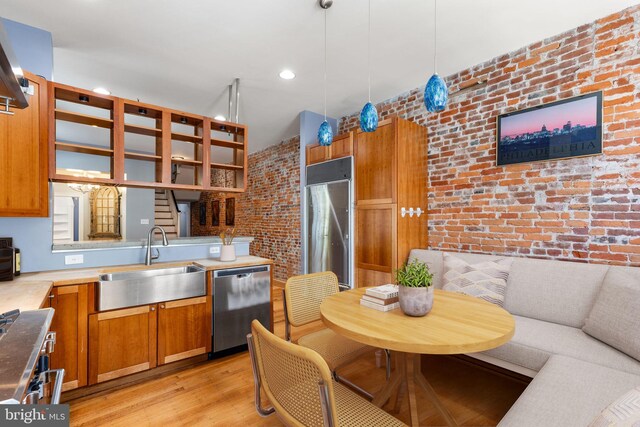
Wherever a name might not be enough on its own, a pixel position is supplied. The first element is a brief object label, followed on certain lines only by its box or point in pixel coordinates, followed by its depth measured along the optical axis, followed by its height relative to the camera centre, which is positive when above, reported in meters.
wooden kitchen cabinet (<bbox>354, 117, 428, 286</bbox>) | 3.13 +0.21
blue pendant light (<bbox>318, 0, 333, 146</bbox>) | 2.50 +0.68
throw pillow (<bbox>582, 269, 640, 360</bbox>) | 1.66 -0.59
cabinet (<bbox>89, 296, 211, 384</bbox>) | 2.18 -0.93
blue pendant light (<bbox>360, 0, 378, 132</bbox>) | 2.06 +0.66
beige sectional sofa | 1.28 -0.79
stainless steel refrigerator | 3.65 -0.04
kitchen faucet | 2.76 -0.33
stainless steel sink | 2.20 -0.55
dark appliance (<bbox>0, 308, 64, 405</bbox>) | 0.83 -0.45
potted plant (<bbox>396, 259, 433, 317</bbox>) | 1.49 -0.38
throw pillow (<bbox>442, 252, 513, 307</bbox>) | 2.45 -0.54
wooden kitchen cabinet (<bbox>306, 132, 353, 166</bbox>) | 3.69 +0.85
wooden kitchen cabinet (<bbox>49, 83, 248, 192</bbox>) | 2.54 +0.82
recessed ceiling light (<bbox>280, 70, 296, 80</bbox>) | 3.21 +1.52
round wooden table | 1.21 -0.51
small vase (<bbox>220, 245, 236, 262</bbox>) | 3.03 -0.37
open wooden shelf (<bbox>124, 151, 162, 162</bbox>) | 2.78 +0.57
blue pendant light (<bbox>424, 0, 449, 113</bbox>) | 1.71 +0.69
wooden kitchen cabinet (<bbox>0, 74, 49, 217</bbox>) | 1.94 +0.40
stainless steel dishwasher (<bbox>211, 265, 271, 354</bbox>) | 2.69 -0.80
